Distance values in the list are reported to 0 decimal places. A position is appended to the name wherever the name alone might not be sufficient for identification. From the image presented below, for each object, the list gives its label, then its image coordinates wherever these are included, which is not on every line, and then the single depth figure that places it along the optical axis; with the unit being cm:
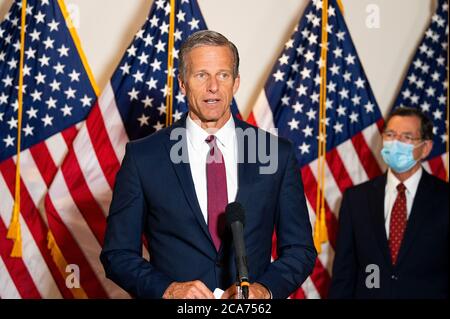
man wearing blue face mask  382
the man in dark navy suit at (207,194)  221
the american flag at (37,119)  405
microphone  169
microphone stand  167
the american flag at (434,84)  451
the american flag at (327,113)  423
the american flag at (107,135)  397
